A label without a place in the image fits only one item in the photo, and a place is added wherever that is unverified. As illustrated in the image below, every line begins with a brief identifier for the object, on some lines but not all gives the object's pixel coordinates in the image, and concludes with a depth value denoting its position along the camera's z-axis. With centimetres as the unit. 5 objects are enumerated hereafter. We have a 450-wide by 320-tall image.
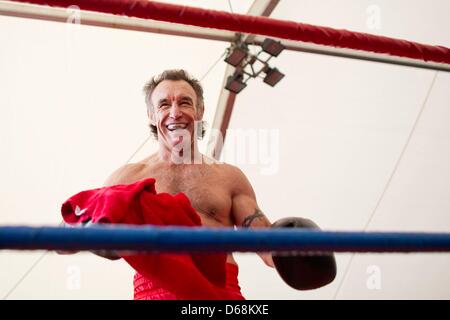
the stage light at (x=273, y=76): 227
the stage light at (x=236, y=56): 227
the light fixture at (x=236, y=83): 231
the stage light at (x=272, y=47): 220
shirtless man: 139
